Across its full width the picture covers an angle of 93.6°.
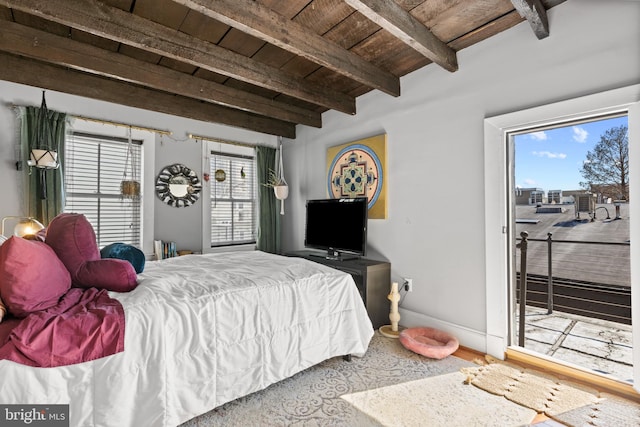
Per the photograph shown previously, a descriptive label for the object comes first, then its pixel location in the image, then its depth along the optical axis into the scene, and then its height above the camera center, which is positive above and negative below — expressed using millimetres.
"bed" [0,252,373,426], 1274 -679
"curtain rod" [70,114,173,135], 3166 +1011
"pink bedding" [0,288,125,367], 1146 -484
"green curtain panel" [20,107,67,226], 2812 +339
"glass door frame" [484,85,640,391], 2328 -91
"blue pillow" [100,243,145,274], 1979 -258
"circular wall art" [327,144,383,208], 3359 +473
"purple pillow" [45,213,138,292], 1597 -247
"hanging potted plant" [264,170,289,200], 4332 +426
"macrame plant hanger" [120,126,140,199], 3377 +370
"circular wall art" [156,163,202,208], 3658 +359
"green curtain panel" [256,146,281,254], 4441 +74
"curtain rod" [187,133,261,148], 3895 +1012
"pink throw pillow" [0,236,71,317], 1230 -261
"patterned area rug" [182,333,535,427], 1651 -1136
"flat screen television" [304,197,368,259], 3111 -148
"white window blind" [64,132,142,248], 3184 +347
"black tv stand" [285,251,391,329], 2896 -669
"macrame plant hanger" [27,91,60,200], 2744 +663
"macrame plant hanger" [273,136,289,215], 4332 +410
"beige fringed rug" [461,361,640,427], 1653 -1133
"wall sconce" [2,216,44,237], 2125 -83
